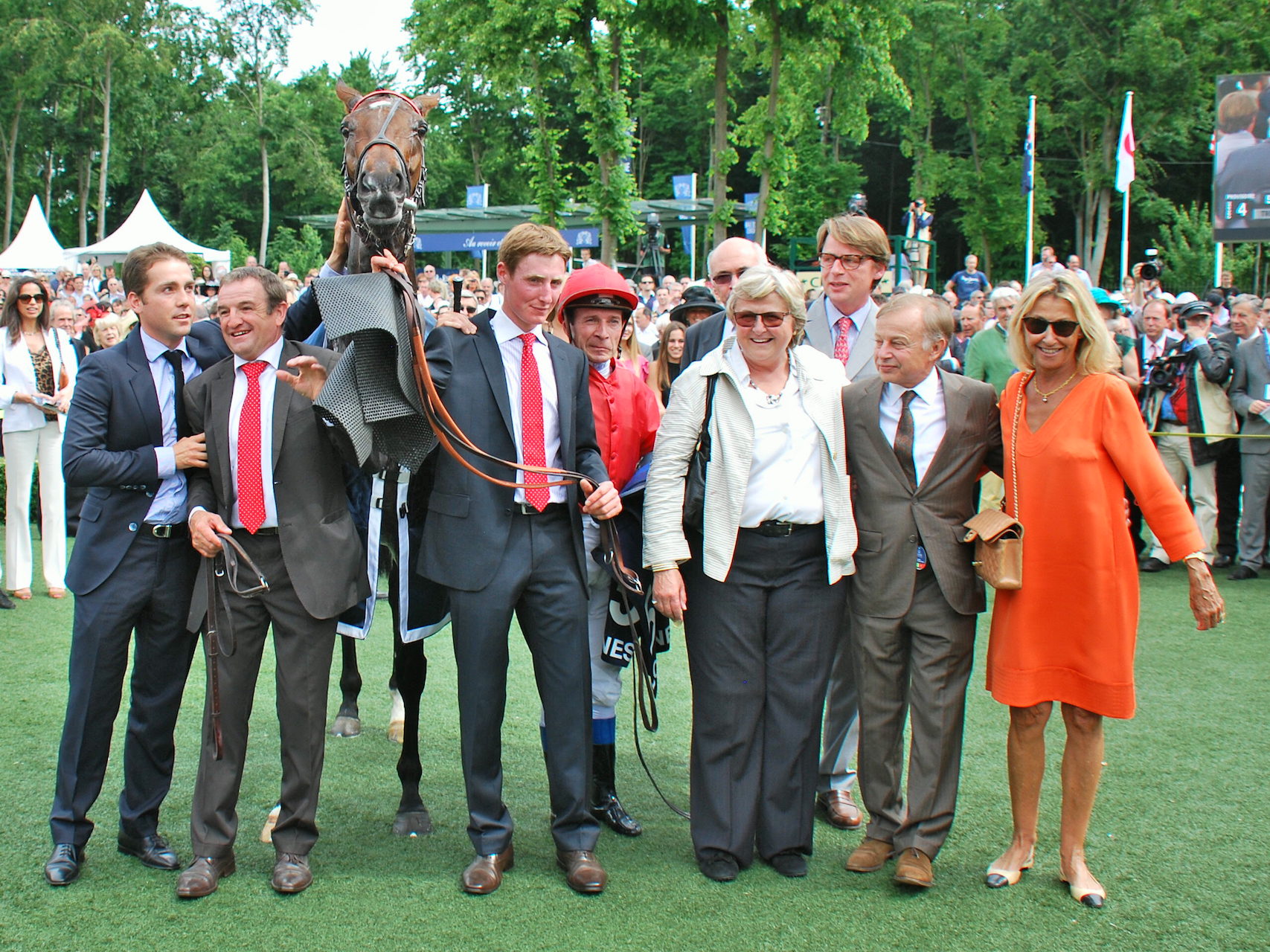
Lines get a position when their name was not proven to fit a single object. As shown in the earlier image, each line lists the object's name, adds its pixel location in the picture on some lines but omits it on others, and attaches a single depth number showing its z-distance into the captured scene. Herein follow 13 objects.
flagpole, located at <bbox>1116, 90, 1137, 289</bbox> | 19.47
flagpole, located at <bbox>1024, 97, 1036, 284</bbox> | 21.77
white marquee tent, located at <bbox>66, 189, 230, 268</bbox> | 25.91
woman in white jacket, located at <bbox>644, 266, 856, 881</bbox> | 3.66
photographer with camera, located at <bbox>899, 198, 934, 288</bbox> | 19.02
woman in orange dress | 3.49
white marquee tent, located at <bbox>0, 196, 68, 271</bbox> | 25.41
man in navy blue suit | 3.58
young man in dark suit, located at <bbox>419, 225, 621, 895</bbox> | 3.56
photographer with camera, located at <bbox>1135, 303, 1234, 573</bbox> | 9.02
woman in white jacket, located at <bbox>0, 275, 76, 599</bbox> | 7.55
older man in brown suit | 3.65
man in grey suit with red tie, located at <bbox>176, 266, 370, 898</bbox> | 3.54
